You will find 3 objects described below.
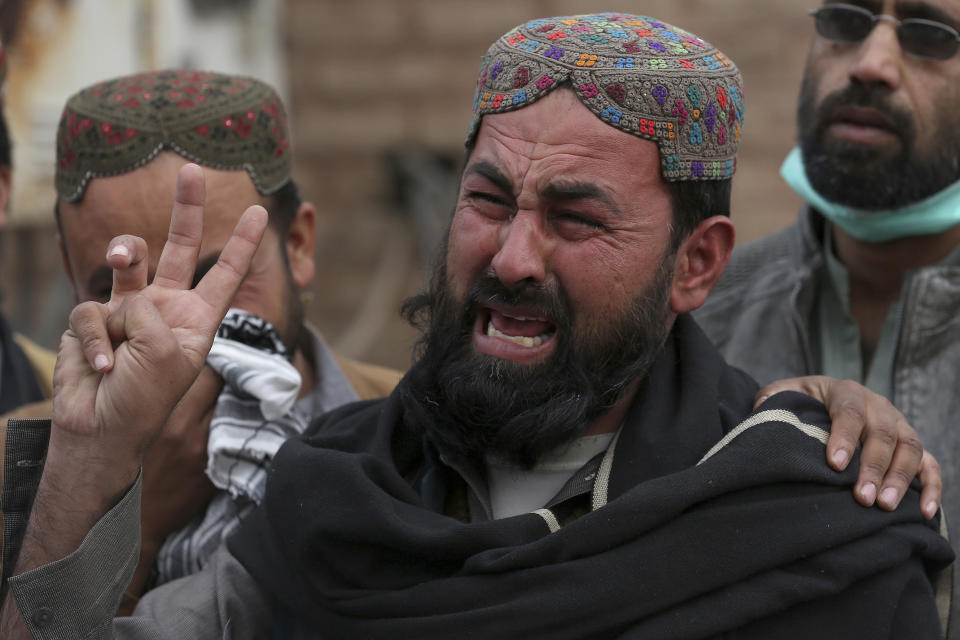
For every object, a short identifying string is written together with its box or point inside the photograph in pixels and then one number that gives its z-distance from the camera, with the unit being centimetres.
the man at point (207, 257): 287
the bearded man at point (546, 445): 227
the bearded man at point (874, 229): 332
